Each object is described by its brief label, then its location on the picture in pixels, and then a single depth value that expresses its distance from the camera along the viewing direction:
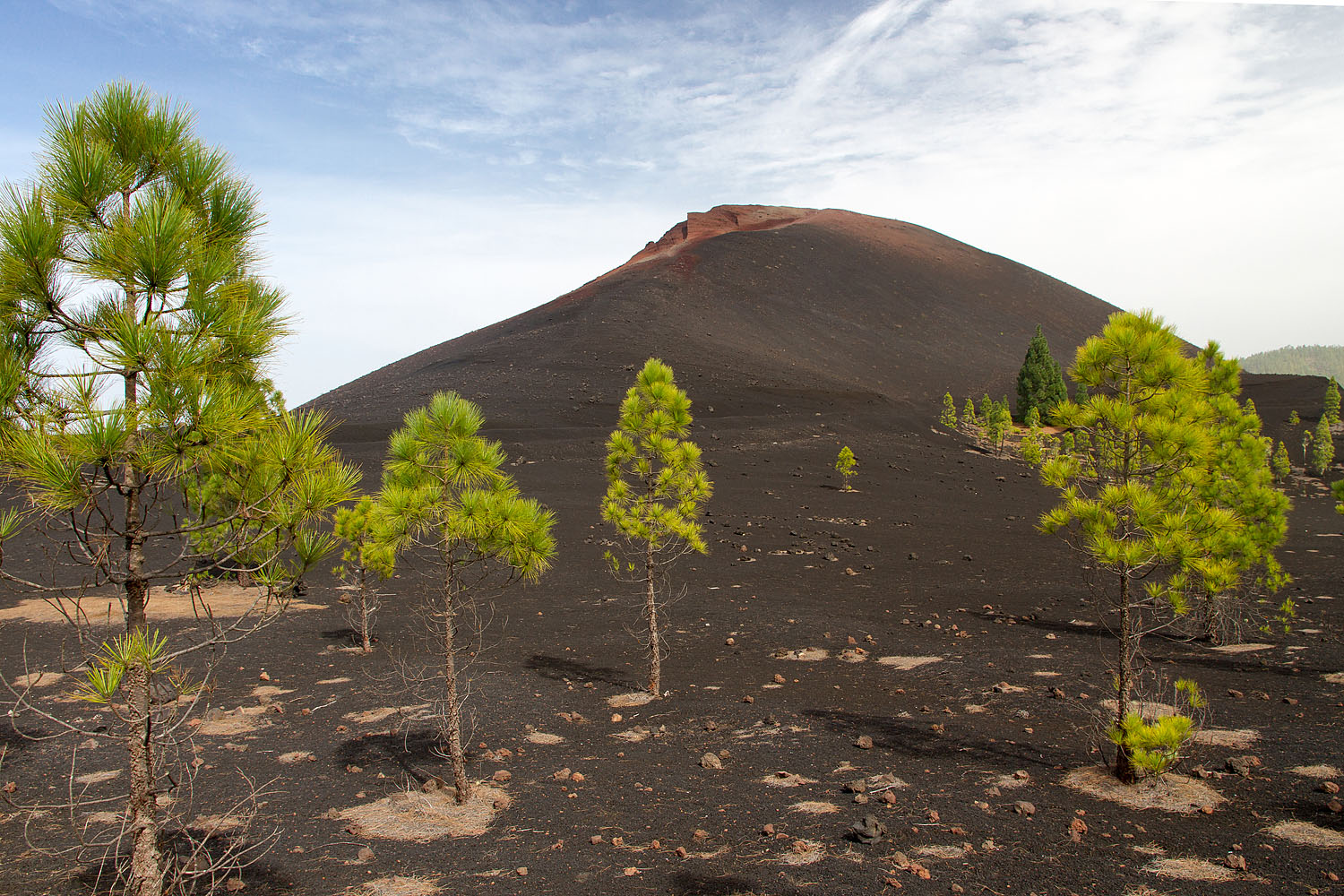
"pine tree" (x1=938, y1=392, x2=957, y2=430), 46.16
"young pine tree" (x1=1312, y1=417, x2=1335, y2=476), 41.47
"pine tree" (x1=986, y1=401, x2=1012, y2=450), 39.78
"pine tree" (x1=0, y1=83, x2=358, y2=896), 3.75
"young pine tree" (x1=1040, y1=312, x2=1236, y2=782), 6.71
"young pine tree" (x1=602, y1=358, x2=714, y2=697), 10.25
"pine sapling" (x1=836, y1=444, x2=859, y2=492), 28.00
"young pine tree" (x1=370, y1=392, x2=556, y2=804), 6.82
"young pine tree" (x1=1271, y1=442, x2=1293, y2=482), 36.41
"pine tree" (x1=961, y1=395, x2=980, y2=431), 46.50
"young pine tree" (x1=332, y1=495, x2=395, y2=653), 10.84
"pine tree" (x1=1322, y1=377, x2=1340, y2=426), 50.41
